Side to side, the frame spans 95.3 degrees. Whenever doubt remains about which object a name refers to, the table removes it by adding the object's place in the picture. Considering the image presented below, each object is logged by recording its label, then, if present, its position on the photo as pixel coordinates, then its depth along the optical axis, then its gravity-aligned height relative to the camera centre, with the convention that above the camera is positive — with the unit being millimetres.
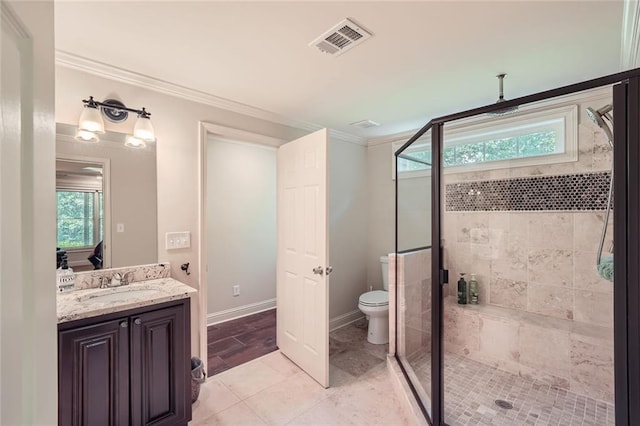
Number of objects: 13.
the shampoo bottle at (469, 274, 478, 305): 2815 -775
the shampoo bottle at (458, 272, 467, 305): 2812 -779
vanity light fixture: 1901 +629
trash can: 2096 -1201
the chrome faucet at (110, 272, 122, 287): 1996 -459
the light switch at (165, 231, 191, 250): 2264 -214
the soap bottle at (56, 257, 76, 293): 1830 -408
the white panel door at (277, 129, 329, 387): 2363 -381
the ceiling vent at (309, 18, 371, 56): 1577 +1000
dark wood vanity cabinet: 1457 -850
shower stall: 1909 -464
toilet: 2992 -1057
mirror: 1907 +81
